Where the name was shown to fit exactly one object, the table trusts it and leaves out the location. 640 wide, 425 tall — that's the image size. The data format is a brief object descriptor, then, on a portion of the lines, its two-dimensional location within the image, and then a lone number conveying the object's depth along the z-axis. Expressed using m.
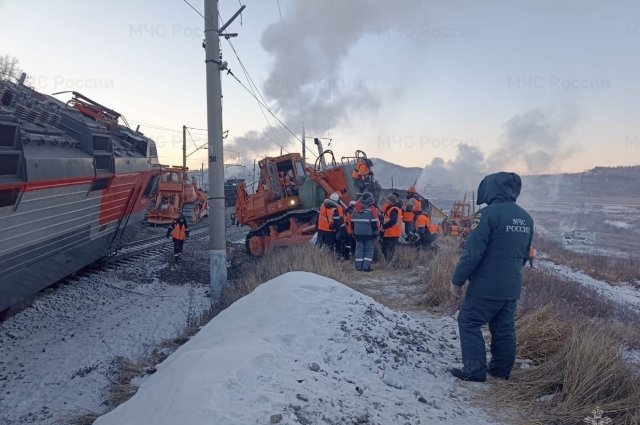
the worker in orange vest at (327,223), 9.40
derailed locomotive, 5.38
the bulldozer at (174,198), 20.52
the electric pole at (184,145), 31.48
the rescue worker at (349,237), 9.50
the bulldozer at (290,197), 11.73
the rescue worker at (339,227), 9.37
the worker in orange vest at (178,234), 11.14
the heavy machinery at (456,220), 23.98
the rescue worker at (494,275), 3.53
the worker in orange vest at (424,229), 10.23
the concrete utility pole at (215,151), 7.86
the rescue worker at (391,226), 9.05
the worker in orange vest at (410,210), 10.23
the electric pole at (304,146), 33.66
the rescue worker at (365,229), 8.34
